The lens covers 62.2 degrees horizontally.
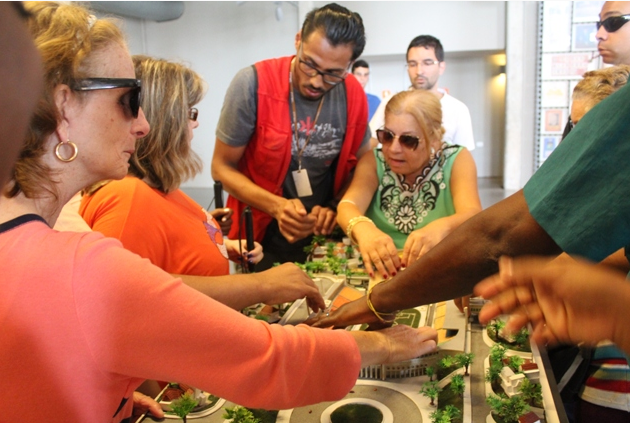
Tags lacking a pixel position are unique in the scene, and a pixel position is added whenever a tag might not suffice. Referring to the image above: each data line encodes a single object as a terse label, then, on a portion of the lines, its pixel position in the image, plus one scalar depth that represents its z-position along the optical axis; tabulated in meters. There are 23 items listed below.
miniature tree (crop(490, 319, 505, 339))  1.64
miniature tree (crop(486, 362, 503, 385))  1.40
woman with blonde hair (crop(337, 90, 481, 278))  2.60
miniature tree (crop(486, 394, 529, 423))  1.23
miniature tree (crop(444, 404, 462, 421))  1.25
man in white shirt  5.31
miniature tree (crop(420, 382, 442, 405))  1.33
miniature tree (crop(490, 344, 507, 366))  1.46
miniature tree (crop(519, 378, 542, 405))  1.30
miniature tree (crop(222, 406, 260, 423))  1.27
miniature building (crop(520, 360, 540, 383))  1.37
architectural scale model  1.30
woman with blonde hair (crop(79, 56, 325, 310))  1.68
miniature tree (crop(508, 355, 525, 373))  1.41
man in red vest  2.62
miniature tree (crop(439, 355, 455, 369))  1.45
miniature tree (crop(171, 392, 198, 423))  1.26
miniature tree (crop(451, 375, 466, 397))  1.34
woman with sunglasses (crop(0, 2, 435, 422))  0.92
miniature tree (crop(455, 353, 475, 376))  1.43
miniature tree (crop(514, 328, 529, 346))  1.57
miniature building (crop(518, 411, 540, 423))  1.20
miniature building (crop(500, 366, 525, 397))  1.31
